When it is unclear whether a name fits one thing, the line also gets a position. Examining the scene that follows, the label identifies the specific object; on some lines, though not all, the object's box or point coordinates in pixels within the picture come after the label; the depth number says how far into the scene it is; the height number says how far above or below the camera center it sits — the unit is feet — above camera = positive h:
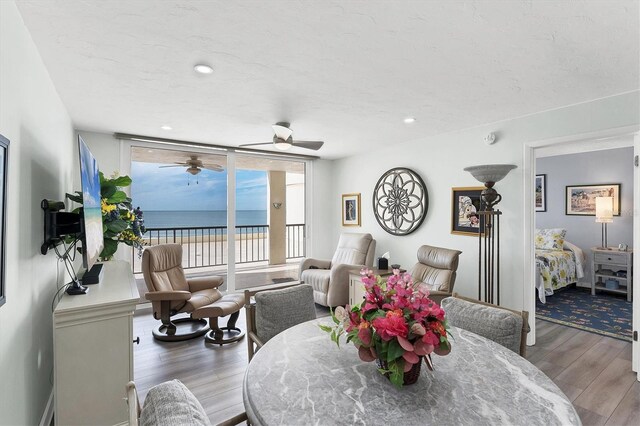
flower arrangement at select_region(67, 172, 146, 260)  8.86 -0.04
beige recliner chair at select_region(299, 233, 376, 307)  13.76 -2.64
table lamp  16.42 +0.20
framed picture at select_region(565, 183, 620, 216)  17.20 +0.97
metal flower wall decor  14.47 +0.61
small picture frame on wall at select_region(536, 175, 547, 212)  20.13 +1.38
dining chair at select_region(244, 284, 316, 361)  6.72 -2.16
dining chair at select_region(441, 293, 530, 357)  5.35 -1.94
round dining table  3.32 -2.13
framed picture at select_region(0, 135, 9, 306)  4.22 +0.08
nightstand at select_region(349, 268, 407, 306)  13.00 -3.02
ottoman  10.40 -3.40
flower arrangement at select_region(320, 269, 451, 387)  3.67 -1.38
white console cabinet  5.83 -2.76
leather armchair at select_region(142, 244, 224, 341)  10.68 -2.75
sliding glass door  15.92 +0.52
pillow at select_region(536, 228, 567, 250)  17.62 -1.42
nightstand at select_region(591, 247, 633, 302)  15.30 -2.88
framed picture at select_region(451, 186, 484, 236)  12.40 +0.14
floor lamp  10.39 -0.68
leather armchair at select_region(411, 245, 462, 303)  11.07 -2.11
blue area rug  12.09 -4.33
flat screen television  6.06 +0.00
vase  3.85 -1.98
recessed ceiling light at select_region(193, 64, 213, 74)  7.11 +3.31
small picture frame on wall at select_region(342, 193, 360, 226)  18.07 +0.25
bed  14.83 -2.71
